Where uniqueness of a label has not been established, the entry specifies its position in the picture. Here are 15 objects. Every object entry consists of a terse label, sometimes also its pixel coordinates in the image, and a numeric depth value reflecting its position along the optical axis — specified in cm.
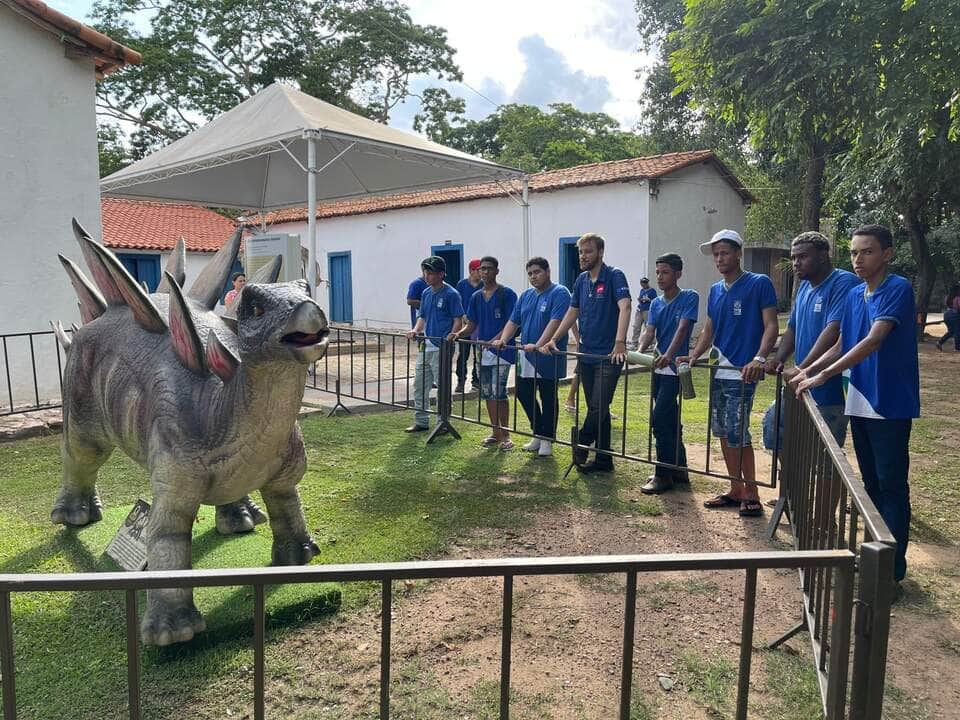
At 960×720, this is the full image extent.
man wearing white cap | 442
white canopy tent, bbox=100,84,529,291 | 893
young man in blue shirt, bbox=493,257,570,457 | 565
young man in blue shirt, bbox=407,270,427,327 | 789
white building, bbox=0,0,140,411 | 732
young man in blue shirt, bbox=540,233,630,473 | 518
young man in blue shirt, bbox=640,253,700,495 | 489
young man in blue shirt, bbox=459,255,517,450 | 618
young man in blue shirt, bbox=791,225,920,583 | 324
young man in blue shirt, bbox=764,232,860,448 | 379
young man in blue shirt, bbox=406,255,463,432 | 658
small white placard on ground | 323
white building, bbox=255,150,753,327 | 1423
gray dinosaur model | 243
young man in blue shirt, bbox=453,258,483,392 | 717
